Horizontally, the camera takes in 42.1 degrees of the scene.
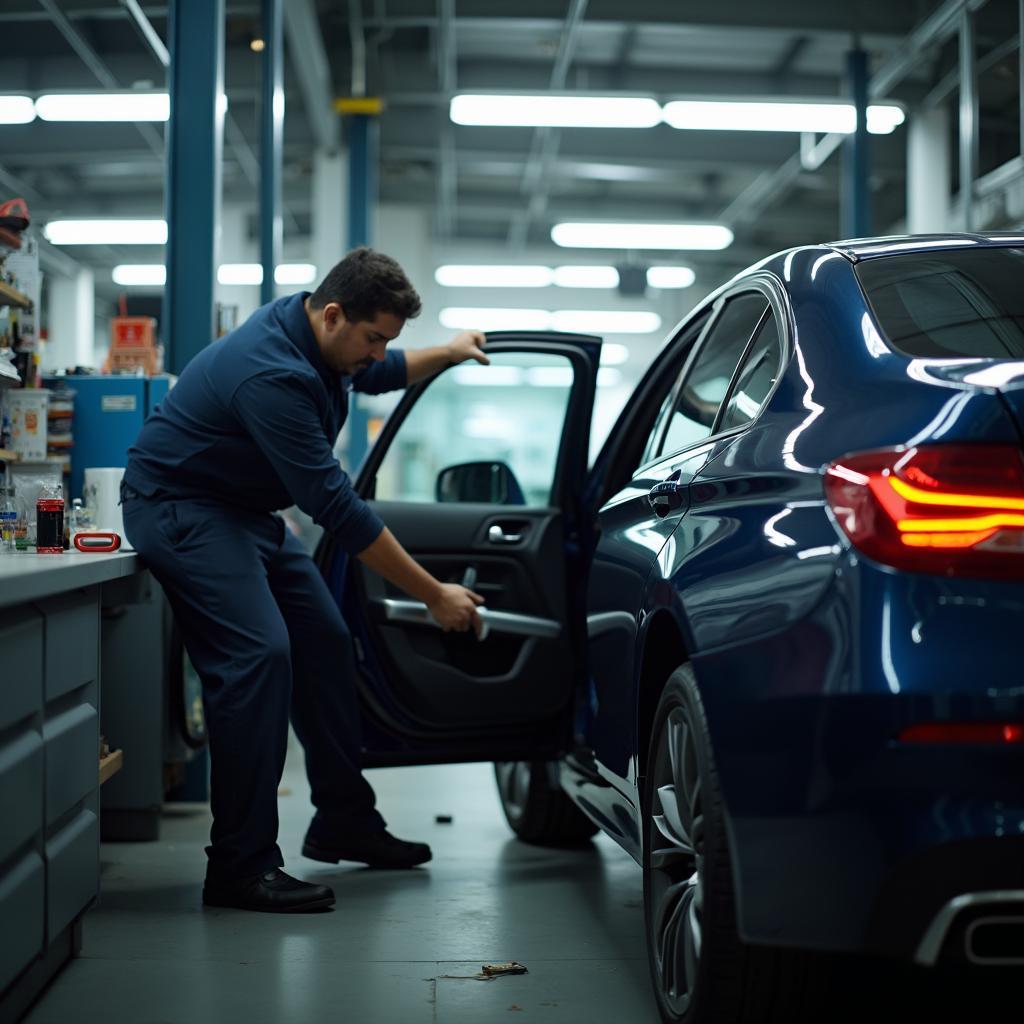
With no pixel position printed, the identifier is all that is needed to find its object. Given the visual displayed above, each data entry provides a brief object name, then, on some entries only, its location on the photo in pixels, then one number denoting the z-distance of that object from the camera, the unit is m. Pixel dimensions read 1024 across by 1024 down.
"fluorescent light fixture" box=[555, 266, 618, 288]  16.58
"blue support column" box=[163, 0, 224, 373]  4.84
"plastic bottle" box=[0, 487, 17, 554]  3.34
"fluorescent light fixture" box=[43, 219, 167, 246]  9.50
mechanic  3.07
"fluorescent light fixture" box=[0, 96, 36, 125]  5.52
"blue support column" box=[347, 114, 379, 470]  12.07
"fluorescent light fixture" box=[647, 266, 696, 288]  16.64
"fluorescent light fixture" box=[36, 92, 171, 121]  6.40
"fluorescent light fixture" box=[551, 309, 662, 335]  18.95
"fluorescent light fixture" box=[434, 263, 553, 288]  16.70
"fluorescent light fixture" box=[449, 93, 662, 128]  9.77
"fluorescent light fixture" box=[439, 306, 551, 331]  18.39
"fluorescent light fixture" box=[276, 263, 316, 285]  16.16
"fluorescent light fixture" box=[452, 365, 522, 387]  19.72
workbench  2.14
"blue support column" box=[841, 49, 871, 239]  10.16
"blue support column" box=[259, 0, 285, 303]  6.89
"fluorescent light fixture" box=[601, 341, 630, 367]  20.72
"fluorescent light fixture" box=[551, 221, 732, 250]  13.86
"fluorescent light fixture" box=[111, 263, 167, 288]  12.08
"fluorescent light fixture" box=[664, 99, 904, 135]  10.09
